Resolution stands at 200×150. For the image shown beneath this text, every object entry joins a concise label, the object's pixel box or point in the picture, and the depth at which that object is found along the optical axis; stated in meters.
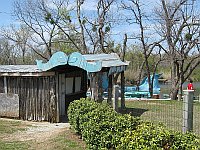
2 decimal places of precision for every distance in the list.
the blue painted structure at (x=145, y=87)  35.37
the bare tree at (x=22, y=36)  37.28
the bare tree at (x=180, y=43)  26.50
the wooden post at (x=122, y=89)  16.57
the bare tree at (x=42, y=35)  34.13
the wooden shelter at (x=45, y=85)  13.31
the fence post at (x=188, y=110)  6.35
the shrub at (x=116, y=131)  5.19
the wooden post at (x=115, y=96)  9.44
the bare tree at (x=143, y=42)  28.78
